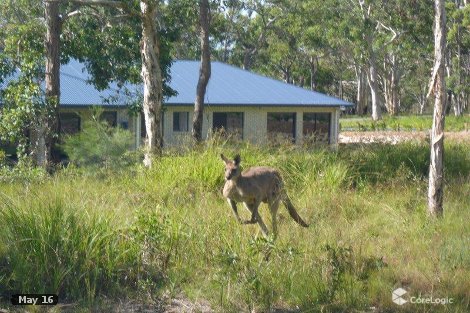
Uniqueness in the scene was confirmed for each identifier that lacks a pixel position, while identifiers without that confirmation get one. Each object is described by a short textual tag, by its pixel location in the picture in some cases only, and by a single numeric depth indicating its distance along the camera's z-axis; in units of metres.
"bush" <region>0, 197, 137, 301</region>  7.82
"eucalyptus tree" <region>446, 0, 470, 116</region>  48.45
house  28.59
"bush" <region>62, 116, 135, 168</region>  16.83
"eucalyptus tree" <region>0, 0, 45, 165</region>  17.78
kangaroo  10.07
